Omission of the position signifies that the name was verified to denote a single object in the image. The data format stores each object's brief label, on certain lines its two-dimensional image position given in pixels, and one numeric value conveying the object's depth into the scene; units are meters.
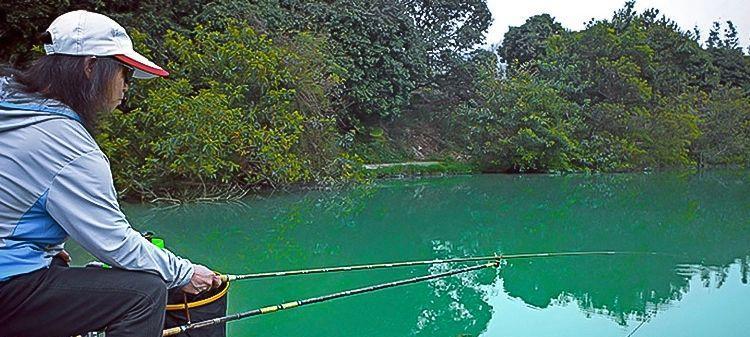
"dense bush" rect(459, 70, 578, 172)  12.77
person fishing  1.14
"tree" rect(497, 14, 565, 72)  17.60
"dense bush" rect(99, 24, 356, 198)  7.23
